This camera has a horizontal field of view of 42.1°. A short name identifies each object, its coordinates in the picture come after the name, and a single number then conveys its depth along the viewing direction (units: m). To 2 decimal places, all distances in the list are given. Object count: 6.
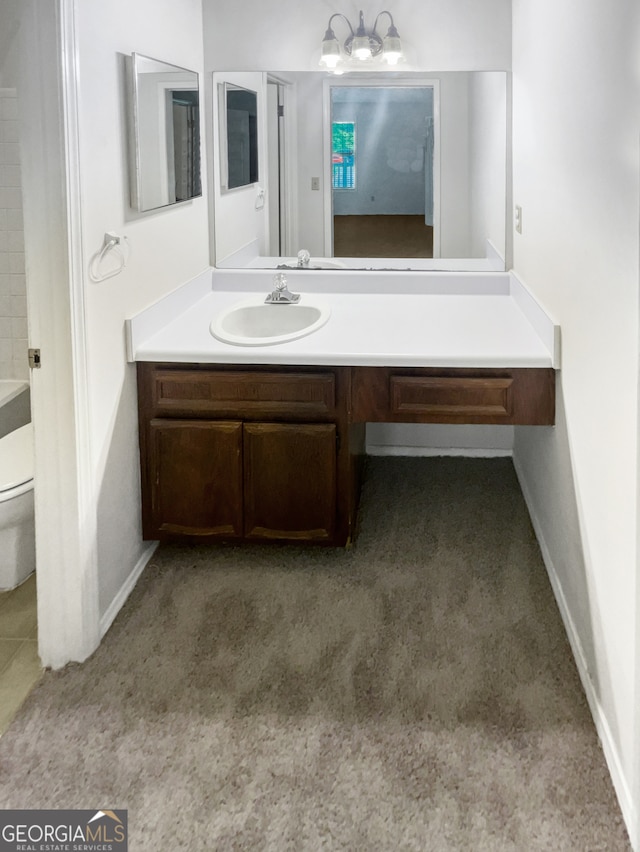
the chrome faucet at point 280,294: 3.14
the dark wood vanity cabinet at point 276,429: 2.55
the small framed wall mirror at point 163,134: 2.46
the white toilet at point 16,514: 2.48
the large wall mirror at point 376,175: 3.31
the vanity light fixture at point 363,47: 3.18
